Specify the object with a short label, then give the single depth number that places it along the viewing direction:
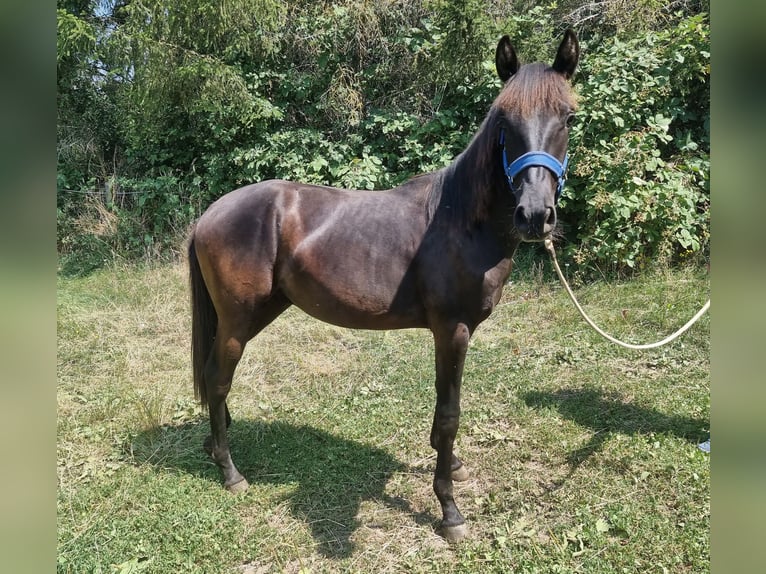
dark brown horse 1.99
